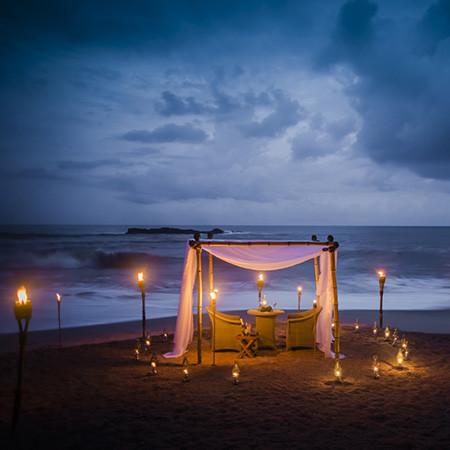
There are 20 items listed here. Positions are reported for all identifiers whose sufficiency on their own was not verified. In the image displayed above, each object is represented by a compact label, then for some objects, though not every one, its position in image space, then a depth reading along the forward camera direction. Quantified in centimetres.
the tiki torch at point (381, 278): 984
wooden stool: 792
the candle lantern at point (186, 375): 647
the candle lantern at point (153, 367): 676
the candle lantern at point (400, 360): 711
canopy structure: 756
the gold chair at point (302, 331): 831
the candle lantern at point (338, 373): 640
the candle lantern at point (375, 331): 961
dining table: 841
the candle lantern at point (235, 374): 633
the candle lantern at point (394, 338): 873
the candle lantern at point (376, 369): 656
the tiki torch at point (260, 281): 976
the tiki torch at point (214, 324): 761
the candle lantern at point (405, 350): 758
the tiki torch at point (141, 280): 846
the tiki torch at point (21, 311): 425
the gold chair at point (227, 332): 823
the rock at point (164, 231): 9960
